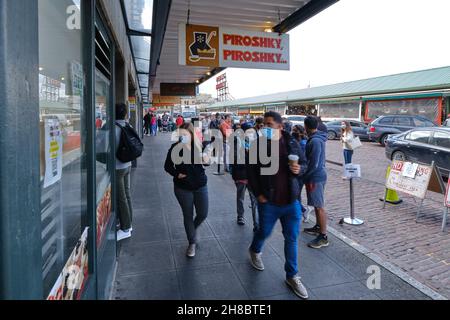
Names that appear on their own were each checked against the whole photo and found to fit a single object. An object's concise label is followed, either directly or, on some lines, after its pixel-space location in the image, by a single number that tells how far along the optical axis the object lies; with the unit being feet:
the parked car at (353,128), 67.31
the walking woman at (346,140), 31.26
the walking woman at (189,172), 12.56
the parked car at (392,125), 55.77
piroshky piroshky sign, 20.53
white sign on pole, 17.56
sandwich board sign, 18.77
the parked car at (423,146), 28.60
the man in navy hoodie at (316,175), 14.28
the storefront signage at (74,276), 6.37
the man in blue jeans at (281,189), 10.50
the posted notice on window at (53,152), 5.50
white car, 77.79
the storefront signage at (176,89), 55.16
